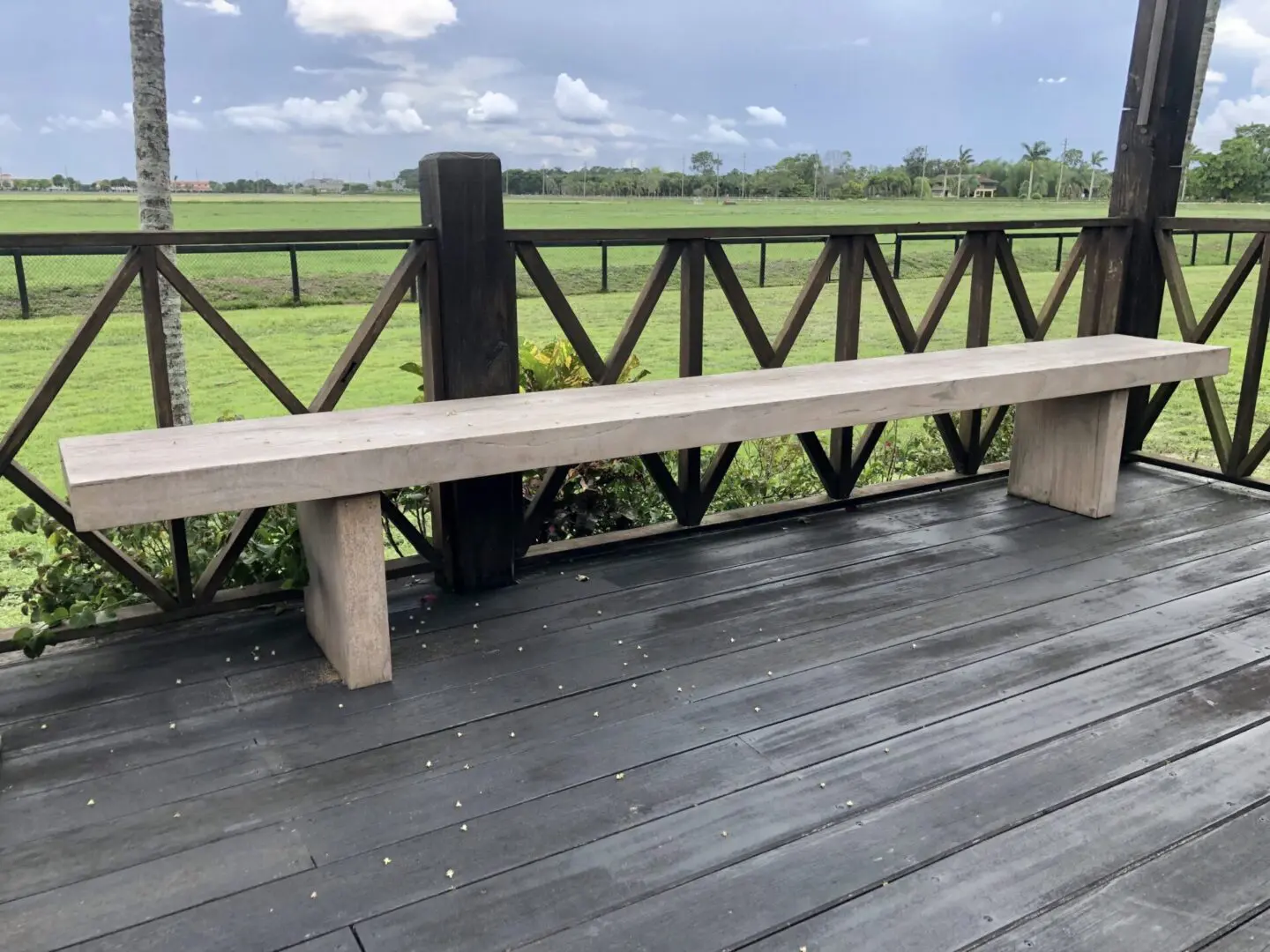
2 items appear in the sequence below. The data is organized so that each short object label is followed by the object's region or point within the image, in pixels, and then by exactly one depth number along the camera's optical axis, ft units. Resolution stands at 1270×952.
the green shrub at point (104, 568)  7.71
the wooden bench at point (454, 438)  6.34
